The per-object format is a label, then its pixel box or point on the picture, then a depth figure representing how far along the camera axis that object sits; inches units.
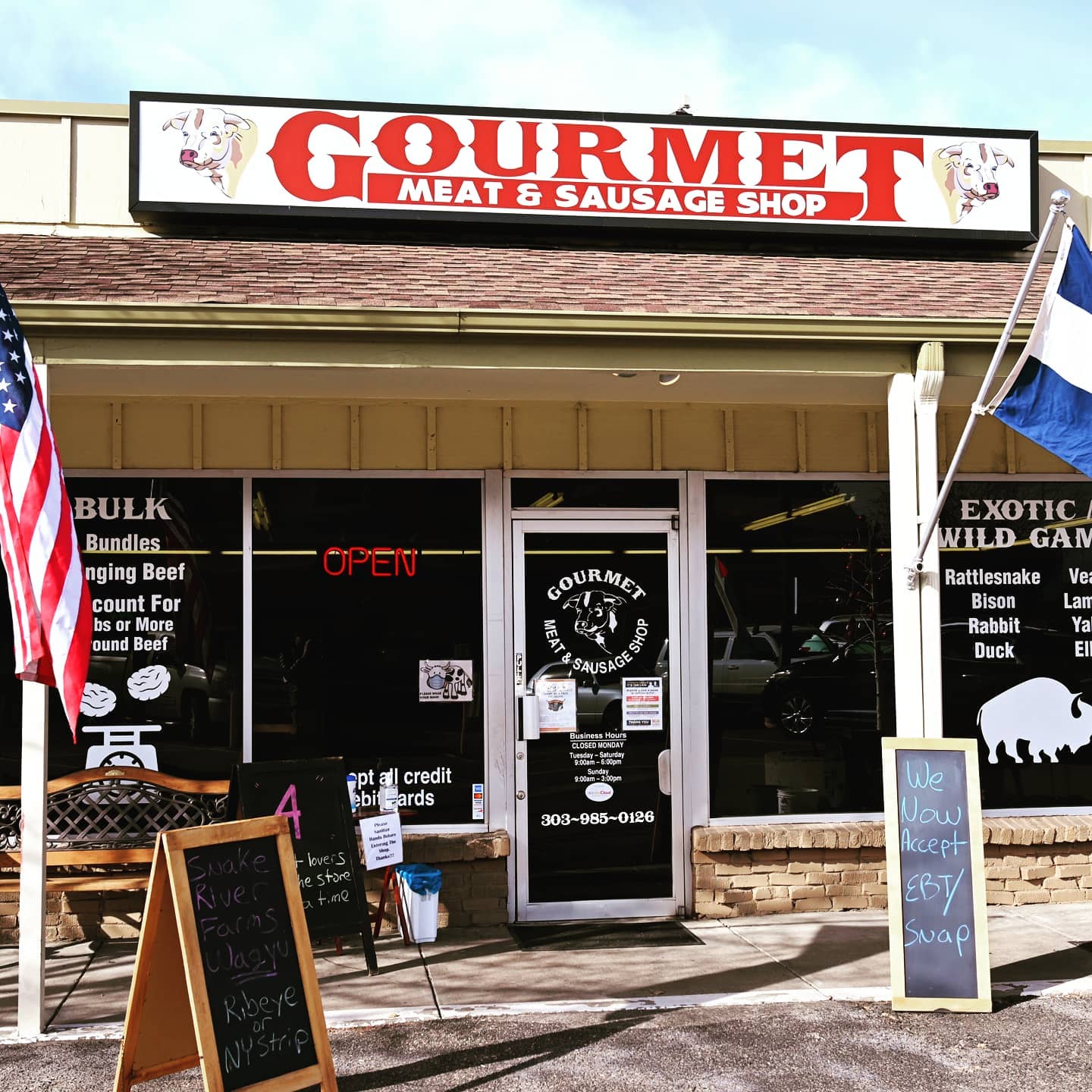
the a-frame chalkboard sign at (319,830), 253.3
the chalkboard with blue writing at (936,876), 224.5
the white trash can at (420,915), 277.1
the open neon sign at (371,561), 300.4
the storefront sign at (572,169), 309.7
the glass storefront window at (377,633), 296.8
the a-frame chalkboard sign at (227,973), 176.9
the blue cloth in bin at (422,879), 276.1
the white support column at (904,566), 245.0
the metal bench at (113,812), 279.0
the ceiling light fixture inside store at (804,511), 314.2
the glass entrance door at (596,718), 302.8
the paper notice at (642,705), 306.5
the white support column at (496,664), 300.4
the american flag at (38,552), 199.0
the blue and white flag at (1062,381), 225.6
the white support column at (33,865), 214.4
